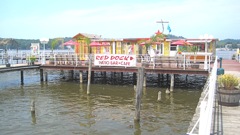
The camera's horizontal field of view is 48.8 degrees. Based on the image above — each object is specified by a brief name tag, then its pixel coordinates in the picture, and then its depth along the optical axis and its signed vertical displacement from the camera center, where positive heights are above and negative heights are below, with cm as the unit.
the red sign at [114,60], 2330 -58
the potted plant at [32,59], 2779 -60
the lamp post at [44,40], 3175 +165
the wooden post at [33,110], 1530 -339
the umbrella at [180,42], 2678 +111
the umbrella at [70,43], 3218 +132
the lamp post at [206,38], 2678 +159
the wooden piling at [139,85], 1313 -157
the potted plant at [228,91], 1033 -147
